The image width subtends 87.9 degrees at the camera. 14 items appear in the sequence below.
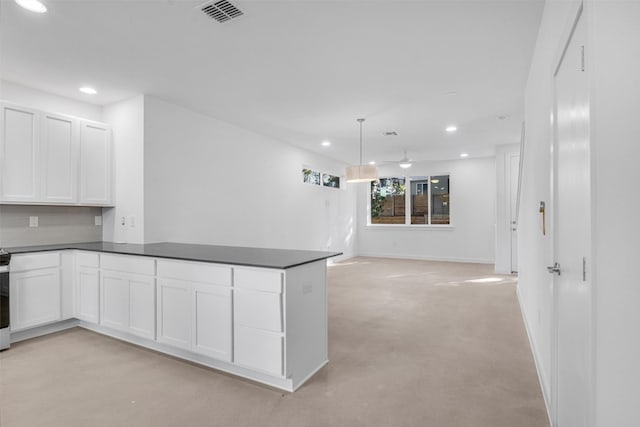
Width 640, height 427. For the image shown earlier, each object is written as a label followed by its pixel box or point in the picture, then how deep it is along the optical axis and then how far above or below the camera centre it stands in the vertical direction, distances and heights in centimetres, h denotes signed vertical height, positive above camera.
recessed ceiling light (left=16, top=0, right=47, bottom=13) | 232 +148
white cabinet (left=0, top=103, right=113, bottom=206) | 337 +61
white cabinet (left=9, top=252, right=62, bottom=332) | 324 -78
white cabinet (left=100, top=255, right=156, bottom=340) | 305 -80
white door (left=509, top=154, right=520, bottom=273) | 686 +21
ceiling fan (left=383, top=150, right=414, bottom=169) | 736 +139
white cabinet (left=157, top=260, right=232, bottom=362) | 260 -79
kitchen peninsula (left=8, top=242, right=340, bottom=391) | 241 -76
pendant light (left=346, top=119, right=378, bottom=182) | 531 +65
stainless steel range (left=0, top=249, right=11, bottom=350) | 306 -81
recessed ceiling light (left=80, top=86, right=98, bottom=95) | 380 +144
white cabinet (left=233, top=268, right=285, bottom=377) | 236 -78
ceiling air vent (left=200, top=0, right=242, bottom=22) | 234 +147
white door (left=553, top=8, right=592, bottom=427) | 125 -11
